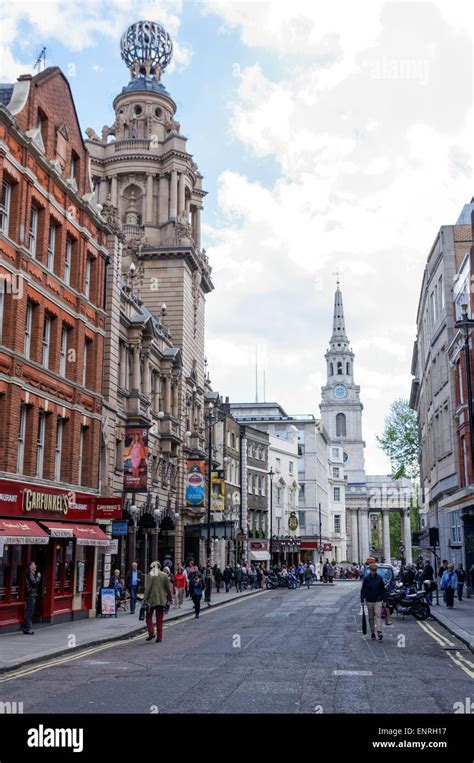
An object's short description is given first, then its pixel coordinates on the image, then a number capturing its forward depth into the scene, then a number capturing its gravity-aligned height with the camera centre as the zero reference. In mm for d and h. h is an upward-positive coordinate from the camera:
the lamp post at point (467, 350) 27781 +7353
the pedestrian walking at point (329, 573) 68738 -2340
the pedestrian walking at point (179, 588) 33469 -1775
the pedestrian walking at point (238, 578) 50406 -2045
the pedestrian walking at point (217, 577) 48938 -1920
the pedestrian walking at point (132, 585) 30575 -1546
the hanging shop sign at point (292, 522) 75562 +2207
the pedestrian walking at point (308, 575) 58781 -2238
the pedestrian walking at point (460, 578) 33938 -1469
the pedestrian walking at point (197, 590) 27564 -1521
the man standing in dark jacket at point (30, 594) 22000 -1328
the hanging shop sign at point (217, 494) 51094 +3419
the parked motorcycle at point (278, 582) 54875 -2484
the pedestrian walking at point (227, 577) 48344 -1902
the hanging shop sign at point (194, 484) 45031 +3464
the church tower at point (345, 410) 163875 +27989
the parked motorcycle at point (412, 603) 26016 -1874
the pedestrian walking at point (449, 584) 30062 -1464
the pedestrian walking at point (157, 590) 18828 -1041
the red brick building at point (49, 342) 23125 +6707
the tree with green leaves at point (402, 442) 71750 +9230
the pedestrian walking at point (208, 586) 36062 -1837
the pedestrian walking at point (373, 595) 18625 -1147
